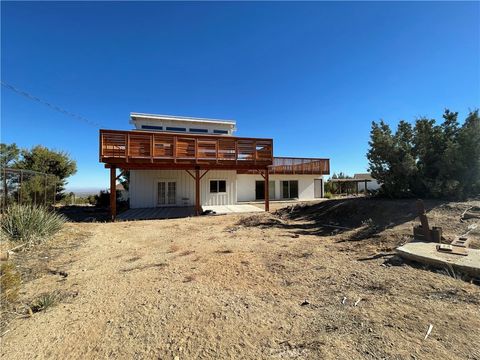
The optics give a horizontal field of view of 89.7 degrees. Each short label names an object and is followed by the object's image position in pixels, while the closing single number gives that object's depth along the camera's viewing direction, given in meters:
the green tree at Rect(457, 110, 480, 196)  7.96
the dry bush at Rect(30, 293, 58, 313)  3.33
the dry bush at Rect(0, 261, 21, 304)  3.38
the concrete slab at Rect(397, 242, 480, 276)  4.04
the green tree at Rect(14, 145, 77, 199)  20.00
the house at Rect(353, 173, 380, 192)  38.52
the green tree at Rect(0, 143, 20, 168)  20.42
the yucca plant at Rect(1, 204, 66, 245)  6.34
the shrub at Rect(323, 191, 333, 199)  25.46
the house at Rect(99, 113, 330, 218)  12.46
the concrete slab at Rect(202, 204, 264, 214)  14.73
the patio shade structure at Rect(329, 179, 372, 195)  29.94
